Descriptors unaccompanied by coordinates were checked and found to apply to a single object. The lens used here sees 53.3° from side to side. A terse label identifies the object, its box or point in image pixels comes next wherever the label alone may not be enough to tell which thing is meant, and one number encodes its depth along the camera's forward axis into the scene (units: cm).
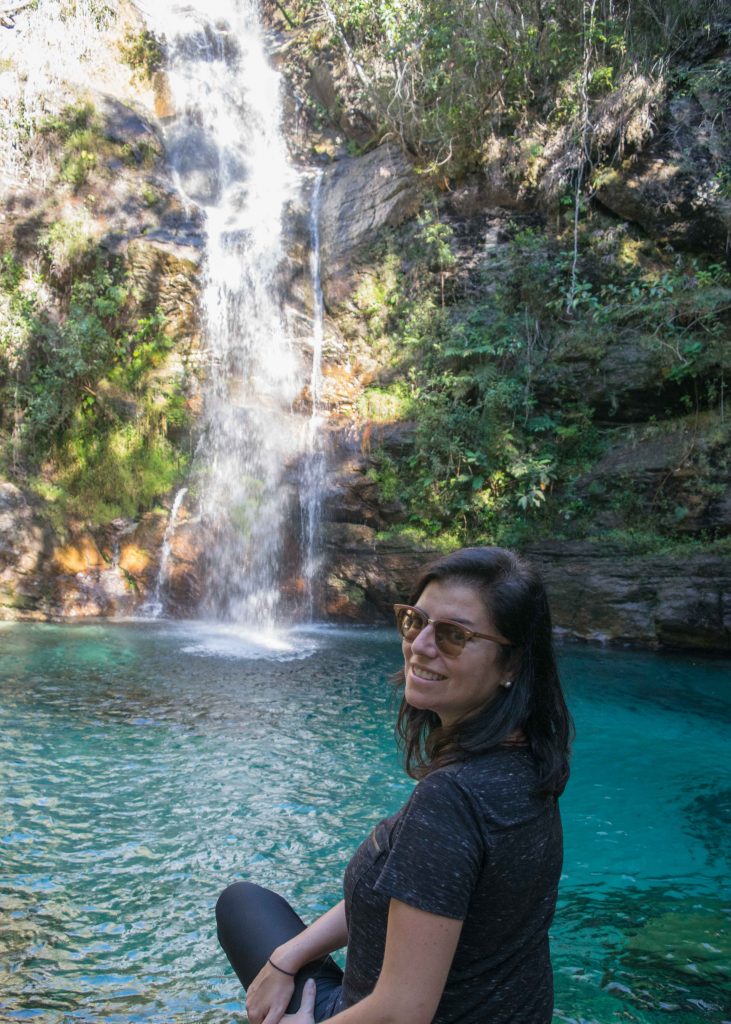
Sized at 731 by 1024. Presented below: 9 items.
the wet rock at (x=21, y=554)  1062
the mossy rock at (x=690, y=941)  289
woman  126
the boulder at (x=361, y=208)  1408
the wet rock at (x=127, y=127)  1497
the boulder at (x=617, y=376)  1059
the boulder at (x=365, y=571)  1086
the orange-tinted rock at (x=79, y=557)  1104
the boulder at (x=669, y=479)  980
